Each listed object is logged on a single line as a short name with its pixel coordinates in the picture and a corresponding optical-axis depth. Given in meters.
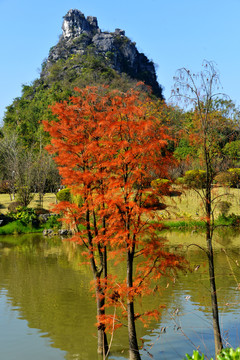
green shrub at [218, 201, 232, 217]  26.55
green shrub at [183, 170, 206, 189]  25.92
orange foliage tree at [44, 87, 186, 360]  7.02
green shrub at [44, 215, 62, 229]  26.11
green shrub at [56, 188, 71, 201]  27.42
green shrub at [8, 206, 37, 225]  26.11
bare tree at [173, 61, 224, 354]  6.07
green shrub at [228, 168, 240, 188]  28.09
